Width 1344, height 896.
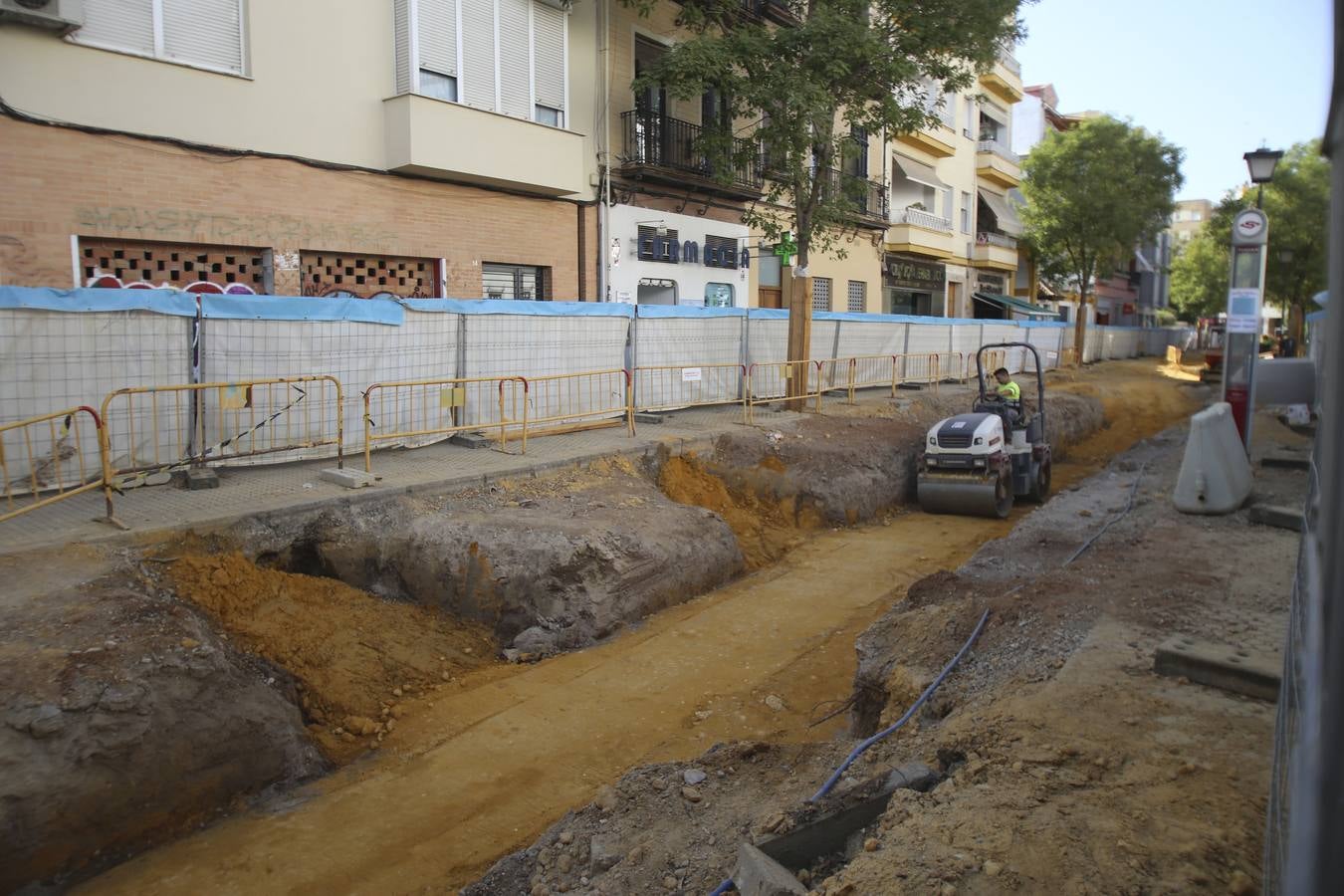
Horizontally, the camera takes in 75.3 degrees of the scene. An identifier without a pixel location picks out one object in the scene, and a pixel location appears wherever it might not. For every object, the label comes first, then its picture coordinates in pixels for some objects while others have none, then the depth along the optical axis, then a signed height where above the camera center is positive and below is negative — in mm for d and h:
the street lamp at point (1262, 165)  8685 +1941
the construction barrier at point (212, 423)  8141 -789
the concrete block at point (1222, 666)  4406 -1646
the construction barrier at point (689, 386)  14094 -660
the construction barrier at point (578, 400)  12117 -780
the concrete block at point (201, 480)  8172 -1265
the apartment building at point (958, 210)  29094 +5244
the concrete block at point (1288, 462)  11224 -1431
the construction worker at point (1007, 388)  11992 -537
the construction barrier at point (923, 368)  21281 -484
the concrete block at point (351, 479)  8422 -1292
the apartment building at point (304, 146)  10148 +2734
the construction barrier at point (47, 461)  7422 -1027
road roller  11828 -1514
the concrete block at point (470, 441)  11008 -1195
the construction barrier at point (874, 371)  19328 -526
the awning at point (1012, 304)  35338 +1853
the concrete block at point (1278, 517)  8578 -1635
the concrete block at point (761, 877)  3008 -1862
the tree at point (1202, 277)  35428 +3701
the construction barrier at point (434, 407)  10320 -759
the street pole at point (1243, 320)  10820 +398
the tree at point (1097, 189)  31000 +5793
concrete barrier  9211 -1247
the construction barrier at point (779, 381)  15531 -624
